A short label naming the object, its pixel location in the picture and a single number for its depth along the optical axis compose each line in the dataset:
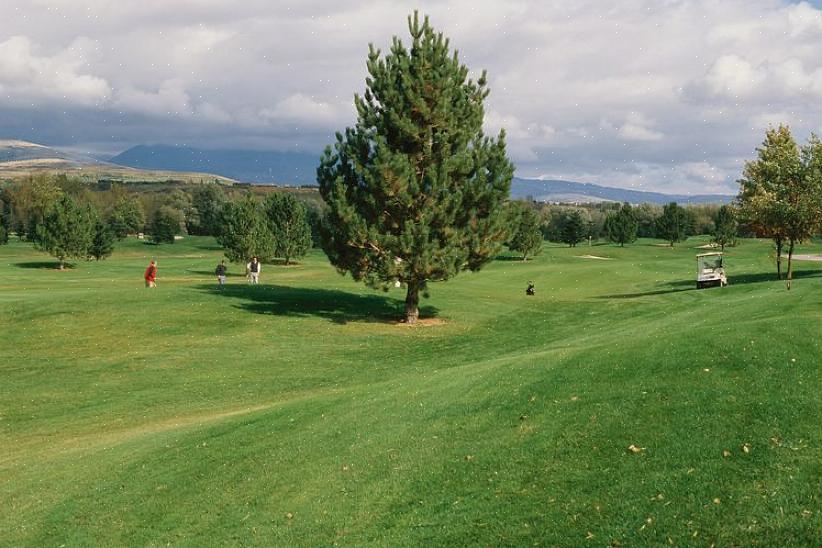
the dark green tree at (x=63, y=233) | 83.44
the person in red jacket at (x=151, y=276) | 45.91
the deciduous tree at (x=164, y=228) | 141.25
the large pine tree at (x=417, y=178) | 34.19
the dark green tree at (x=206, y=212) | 169.66
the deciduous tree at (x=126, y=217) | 149.04
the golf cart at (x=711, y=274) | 46.73
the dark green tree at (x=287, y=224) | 94.31
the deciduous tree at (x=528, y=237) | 98.97
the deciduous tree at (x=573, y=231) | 127.56
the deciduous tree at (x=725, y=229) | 105.56
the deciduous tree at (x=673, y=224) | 125.56
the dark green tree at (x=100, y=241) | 94.06
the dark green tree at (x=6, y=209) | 157.88
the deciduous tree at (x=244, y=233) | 79.06
